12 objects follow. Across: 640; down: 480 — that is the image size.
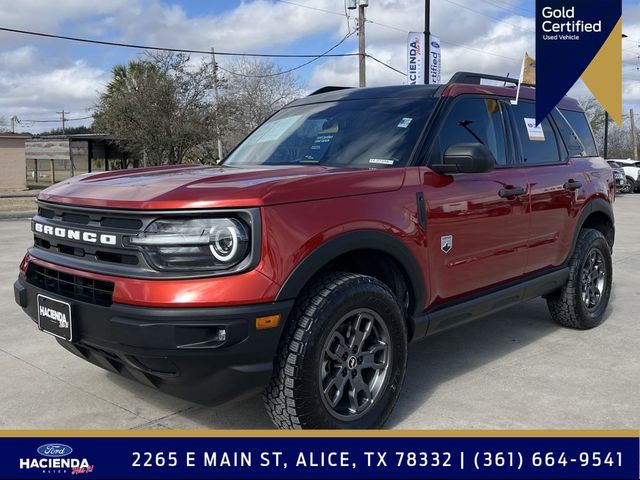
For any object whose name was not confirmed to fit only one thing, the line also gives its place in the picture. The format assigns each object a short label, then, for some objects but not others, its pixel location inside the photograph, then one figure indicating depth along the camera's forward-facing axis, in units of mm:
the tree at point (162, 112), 23138
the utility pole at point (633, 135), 54406
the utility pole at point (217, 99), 24203
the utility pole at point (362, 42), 23111
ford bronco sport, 2754
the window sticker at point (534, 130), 4770
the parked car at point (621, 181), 27197
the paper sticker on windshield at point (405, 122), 3893
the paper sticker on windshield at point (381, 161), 3676
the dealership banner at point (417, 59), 22141
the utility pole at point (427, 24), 21141
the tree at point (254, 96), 34775
